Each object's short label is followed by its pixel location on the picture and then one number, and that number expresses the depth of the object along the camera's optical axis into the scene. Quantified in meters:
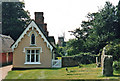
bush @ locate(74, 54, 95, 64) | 30.97
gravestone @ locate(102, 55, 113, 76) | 17.98
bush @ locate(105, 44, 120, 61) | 25.30
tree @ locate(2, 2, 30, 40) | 53.69
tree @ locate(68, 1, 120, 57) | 32.62
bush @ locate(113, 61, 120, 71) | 20.49
